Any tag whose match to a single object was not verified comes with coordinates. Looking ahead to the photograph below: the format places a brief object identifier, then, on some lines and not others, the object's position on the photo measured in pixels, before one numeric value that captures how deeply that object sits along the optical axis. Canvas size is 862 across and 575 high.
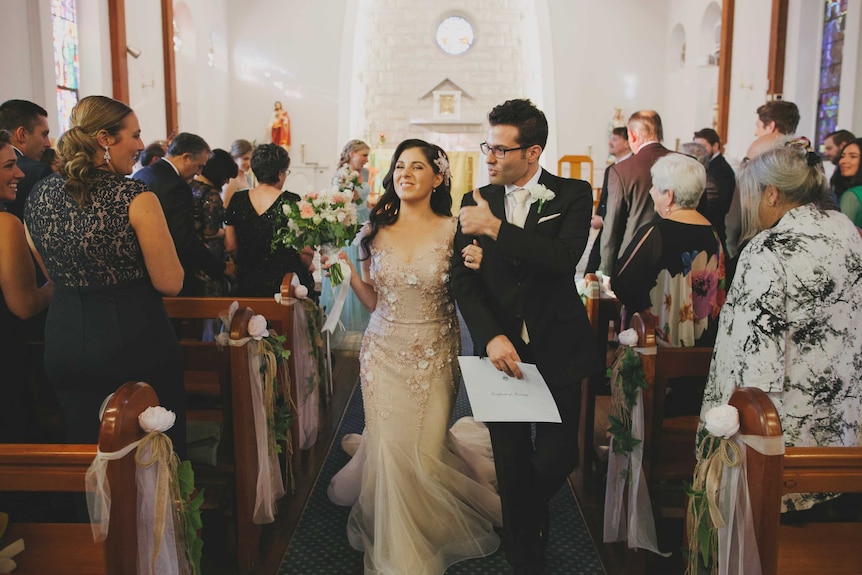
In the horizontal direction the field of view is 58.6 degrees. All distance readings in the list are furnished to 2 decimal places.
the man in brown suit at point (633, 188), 5.07
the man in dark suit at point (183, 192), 4.25
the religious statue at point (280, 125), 16.28
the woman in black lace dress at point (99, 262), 2.57
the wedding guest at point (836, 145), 5.46
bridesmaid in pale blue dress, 7.33
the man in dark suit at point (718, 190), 5.91
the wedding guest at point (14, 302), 2.79
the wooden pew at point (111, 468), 1.85
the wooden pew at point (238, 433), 3.13
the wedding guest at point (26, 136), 3.81
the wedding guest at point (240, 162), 7.69
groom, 2.79
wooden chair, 13.38
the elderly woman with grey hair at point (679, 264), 3.47
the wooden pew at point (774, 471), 1.87
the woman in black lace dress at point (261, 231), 4.57
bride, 3.31
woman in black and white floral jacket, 2.36
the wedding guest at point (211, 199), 5.07
